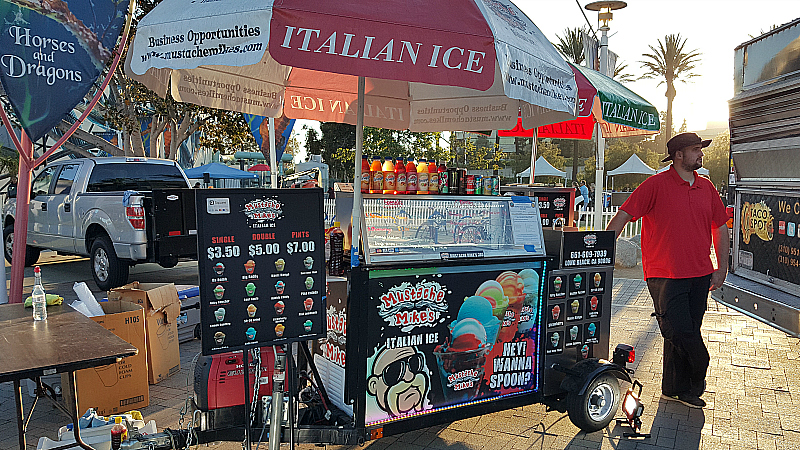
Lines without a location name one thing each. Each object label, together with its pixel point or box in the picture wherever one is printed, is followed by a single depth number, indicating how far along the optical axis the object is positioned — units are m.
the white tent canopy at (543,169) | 30.86
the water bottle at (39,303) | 3.63
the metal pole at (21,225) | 4.85
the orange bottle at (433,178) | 3.97
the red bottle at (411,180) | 3.94
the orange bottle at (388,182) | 3.89
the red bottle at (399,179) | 3.91
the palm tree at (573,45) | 35.38
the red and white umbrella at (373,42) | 2.75
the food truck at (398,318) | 3.25
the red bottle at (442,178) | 4.04
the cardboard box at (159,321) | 5.07
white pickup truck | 8.27
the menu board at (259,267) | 3.14
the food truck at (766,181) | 4.43
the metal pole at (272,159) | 4.08
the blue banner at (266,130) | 5.68
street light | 9.60
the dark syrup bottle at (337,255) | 3.94
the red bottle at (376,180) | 3.85
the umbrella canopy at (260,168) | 28.04
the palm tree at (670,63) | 37.31
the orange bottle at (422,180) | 3.94
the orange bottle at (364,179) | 3.82
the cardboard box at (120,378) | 4.32
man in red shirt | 4.62
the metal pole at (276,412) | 3.20
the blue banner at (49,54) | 4.34
